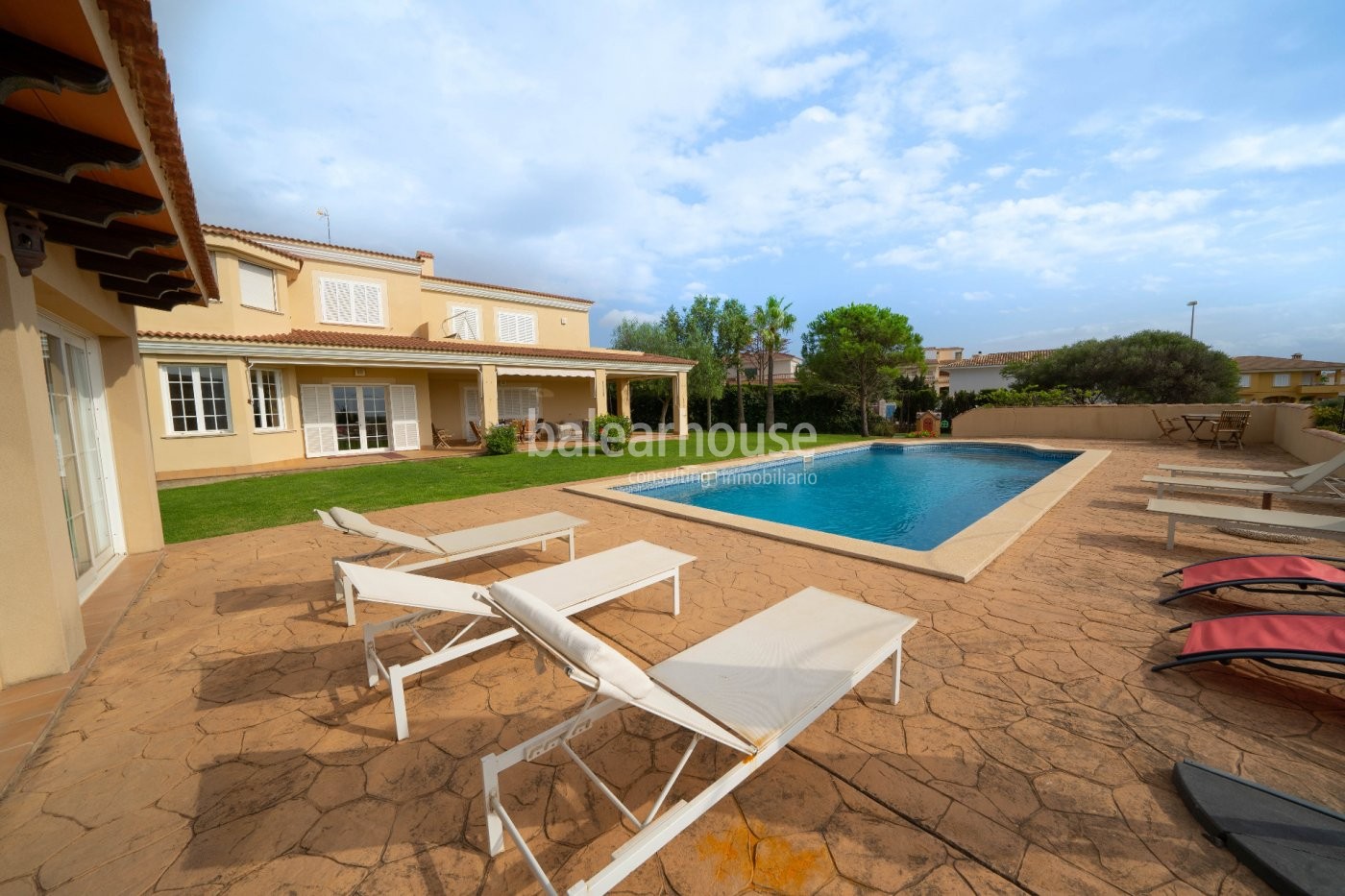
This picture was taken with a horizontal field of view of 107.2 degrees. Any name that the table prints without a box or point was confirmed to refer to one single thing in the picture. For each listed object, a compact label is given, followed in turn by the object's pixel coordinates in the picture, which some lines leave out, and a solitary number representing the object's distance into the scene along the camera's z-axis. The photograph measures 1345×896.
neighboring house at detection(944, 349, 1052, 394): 39.66
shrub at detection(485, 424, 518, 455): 15.63
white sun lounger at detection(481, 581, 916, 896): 1.82
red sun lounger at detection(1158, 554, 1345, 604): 3.60
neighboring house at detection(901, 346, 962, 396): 45.65
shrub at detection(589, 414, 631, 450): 17.08
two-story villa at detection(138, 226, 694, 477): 12.66
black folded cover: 1.71
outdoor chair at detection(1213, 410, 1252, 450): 15.23
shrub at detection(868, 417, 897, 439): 24.97
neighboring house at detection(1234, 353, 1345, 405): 48.97
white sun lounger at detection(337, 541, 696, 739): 2.88
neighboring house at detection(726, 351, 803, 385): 37.09
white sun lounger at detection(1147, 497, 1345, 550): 4.79
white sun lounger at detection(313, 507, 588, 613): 4.53
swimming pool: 5.93
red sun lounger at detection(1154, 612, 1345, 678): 2.55
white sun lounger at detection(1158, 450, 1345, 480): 6.55
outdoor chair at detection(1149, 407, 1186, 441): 17.66
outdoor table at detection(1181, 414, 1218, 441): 16.89
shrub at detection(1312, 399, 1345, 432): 12.07
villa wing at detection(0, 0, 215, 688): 2.14
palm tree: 27.95
